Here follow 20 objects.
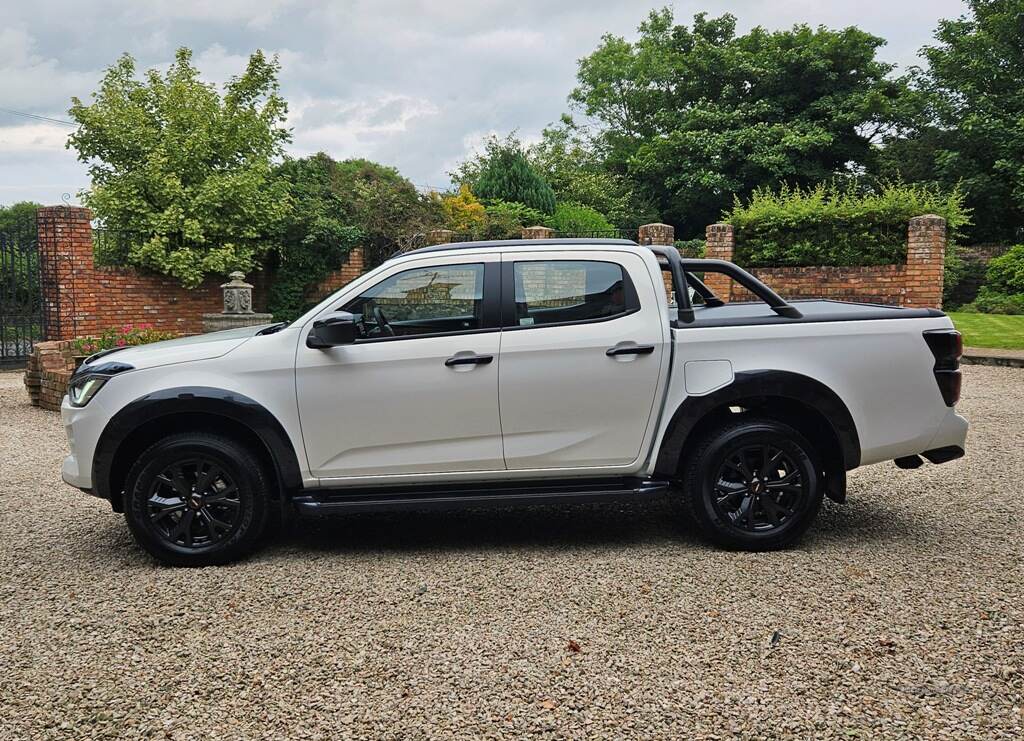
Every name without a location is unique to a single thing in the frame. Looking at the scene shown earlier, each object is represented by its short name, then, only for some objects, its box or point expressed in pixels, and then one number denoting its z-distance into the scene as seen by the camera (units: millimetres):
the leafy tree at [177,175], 16609
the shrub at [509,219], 19953
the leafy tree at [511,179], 25578
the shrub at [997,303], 21938
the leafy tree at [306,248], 18062
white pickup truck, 4422
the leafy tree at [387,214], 18797
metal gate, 15383
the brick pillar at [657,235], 16348
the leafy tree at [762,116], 31266
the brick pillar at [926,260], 14797
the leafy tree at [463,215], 19922
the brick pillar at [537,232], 17281
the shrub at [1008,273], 22906
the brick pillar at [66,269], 15500
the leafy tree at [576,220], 22438
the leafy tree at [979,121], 28484
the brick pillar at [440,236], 18203
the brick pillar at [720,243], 16312
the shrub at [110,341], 10672
